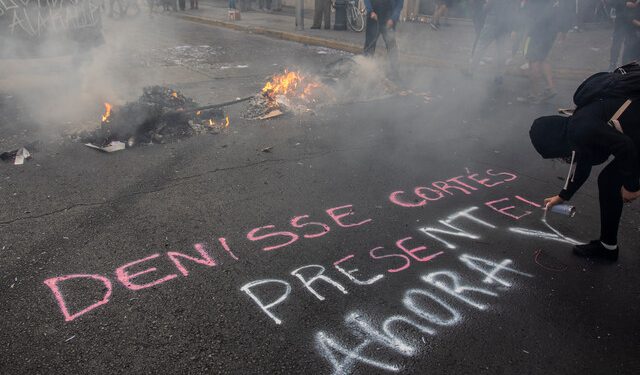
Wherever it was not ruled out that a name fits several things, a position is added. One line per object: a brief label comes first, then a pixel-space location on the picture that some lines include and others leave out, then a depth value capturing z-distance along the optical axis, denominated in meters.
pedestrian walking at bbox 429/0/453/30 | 13.43
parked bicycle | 13.43
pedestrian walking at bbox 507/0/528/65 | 7.34
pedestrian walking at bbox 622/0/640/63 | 6.87
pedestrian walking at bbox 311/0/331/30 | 13.64
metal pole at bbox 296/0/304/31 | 13.17
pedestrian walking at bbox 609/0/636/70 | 6.99
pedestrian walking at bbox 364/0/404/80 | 7.75
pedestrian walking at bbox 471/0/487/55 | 8.47
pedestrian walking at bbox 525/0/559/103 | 6.36
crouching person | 2.53
